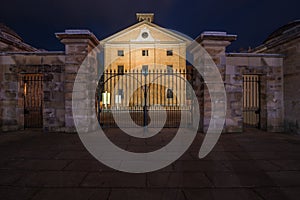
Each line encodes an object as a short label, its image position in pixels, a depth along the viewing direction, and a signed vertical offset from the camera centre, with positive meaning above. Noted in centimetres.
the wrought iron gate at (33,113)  918 -89
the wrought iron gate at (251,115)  1054 -64
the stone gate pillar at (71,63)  781 +154
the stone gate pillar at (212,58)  781 +177
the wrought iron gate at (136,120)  878 -105
